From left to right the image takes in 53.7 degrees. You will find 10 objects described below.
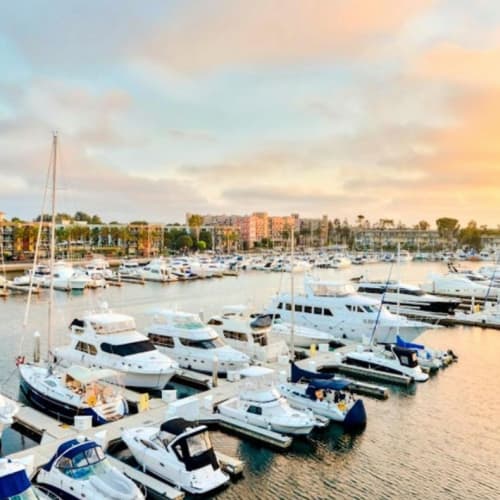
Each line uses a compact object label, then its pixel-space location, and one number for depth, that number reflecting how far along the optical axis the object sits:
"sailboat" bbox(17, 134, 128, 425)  20.25
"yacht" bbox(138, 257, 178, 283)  83.06
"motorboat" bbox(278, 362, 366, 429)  20.75
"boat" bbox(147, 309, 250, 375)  27.17
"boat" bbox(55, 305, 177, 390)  24.27
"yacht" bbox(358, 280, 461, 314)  48.59
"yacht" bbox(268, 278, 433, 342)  35.25
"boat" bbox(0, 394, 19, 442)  18.20
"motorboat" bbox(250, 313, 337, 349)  34.59
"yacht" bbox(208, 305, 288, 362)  29.80
